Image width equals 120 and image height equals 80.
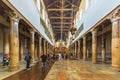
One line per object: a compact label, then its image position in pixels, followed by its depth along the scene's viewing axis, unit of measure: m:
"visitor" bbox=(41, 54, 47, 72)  6.80
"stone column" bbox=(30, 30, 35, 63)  10.59
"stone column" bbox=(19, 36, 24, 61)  12.64
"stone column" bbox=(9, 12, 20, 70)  6.53
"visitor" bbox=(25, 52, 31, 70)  7.33
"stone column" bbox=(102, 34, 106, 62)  12.16
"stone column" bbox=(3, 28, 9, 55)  9.26
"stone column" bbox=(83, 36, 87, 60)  14.31
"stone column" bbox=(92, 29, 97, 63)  10.36
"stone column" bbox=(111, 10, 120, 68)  6.32
